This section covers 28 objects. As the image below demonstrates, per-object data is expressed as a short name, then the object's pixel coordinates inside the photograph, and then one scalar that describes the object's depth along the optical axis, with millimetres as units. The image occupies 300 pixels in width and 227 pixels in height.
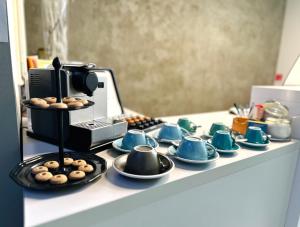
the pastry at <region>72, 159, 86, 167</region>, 541
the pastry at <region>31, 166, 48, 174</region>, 492
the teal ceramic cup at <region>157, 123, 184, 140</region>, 774
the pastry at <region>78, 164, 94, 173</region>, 515
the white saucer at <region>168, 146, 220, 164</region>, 601
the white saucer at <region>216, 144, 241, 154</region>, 688
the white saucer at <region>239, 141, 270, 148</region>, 760
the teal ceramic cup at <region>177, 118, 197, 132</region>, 932
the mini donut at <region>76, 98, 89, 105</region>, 502
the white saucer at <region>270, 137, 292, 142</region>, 858
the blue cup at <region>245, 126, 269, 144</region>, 772
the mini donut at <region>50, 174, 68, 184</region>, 457
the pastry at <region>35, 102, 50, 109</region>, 456
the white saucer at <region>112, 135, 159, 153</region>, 668
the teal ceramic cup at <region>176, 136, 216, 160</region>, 612
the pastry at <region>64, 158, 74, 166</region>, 540
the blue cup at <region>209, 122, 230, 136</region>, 852
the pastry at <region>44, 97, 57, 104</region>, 487
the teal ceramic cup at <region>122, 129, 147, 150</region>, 661
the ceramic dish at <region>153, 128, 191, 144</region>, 761
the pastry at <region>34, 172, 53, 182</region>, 463
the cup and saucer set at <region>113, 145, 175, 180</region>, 513
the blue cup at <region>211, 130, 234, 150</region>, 703
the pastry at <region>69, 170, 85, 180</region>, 476
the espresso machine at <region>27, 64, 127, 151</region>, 666
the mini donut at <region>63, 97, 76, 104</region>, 503
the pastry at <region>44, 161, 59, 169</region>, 520
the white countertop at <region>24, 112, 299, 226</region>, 409
